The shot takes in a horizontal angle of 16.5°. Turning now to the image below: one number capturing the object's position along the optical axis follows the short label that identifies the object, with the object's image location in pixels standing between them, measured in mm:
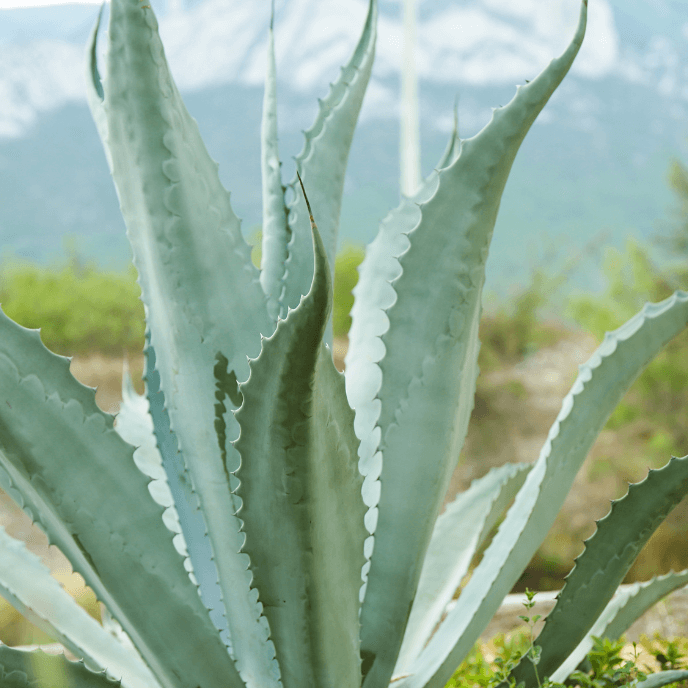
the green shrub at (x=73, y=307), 19123
